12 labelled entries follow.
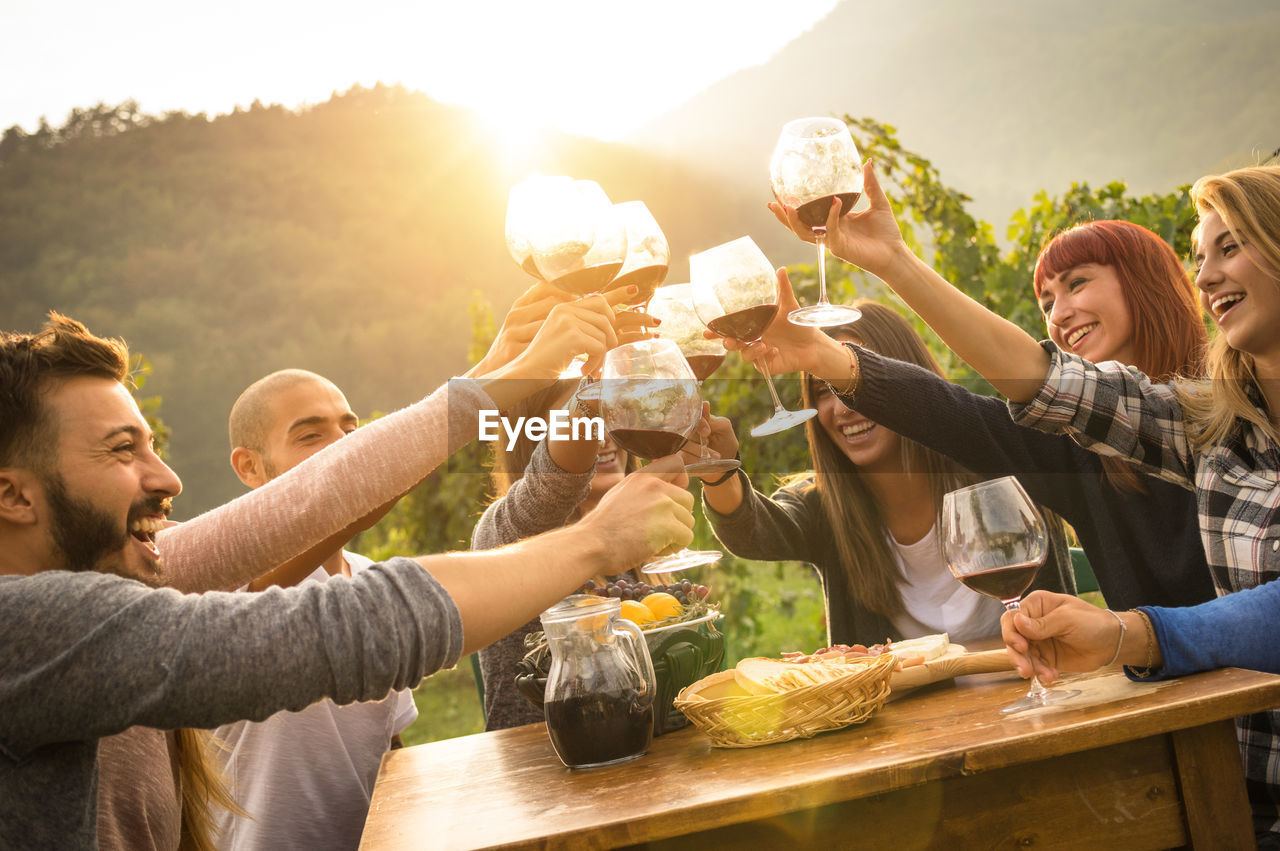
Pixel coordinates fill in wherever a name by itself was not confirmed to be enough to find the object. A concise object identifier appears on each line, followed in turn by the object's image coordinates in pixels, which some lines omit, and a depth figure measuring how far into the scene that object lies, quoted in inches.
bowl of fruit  65.0
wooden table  45.1
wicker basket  54.4
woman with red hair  82.4
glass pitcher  56.4
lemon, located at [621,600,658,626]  67.9
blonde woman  68.9
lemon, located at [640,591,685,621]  68.8
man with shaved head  87.6
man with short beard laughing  42.2
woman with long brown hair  105.2
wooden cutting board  64.0
